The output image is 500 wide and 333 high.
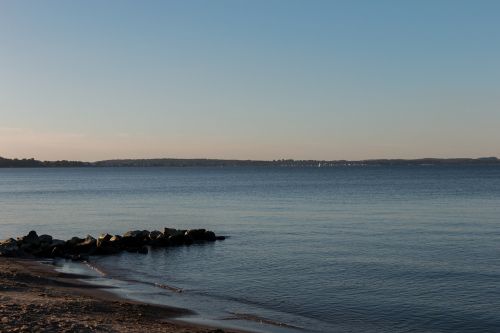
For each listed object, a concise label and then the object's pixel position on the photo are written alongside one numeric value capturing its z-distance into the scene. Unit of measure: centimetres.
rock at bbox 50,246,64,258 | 3081
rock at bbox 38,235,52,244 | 3278
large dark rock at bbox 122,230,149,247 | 3359
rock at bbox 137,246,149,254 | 3250
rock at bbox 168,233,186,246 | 3541
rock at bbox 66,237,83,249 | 3209
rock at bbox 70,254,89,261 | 2980
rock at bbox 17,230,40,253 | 3155
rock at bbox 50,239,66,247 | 3199
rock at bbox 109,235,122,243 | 3281
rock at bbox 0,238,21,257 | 2981
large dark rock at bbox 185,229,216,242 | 3600
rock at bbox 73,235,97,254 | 3153
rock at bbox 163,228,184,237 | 3575
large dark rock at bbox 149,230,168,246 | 3472
